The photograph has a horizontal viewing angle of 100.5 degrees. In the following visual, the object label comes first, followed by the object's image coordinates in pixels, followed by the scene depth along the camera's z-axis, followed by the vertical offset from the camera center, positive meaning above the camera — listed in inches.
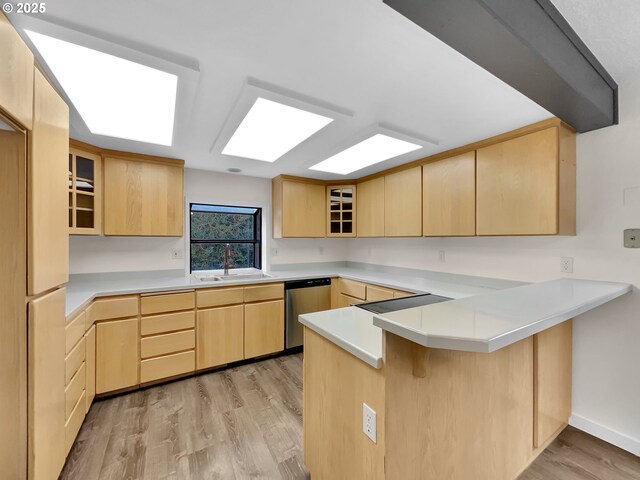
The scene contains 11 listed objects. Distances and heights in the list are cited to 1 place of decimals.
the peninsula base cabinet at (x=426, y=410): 39.0 -30.8
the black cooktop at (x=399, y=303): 64.7 -17.5
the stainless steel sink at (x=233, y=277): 121.8 -18.5
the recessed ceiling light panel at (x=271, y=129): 69.2 +33.0
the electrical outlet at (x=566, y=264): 78.5 -7.6
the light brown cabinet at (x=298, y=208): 138.6 +16.4
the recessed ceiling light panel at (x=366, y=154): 92.5 +33.5
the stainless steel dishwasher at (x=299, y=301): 125.3 -30.6
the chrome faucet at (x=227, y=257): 135.2 -9.7
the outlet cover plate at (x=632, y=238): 65.8 +0.3
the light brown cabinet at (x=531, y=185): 72.4 +16.0
